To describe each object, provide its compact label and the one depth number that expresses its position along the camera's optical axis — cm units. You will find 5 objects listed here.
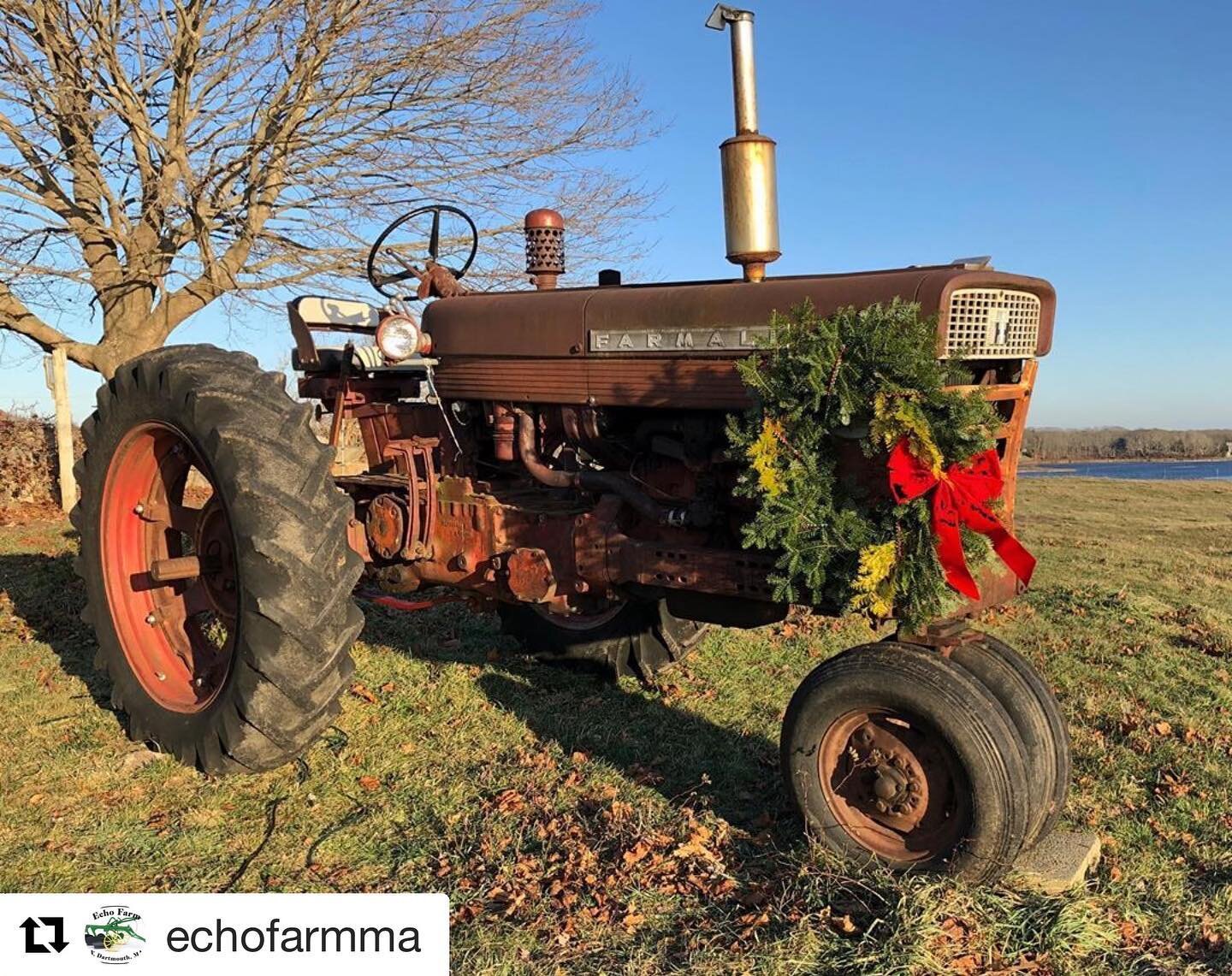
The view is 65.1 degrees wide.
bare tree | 831
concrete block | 277
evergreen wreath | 268
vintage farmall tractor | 286
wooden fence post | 1003
